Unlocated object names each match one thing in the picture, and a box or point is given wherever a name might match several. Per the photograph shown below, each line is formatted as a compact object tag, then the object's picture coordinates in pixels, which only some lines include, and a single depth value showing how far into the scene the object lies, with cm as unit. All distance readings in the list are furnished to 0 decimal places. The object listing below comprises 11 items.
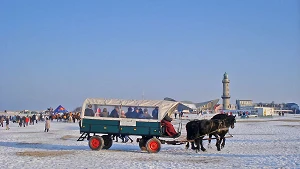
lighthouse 17412
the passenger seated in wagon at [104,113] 2016
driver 1966
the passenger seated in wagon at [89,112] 2023
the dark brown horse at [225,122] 2022
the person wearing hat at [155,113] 1962
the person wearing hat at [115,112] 2005
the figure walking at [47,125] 3947
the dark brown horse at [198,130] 1962
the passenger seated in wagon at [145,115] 1977
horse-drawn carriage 1950
